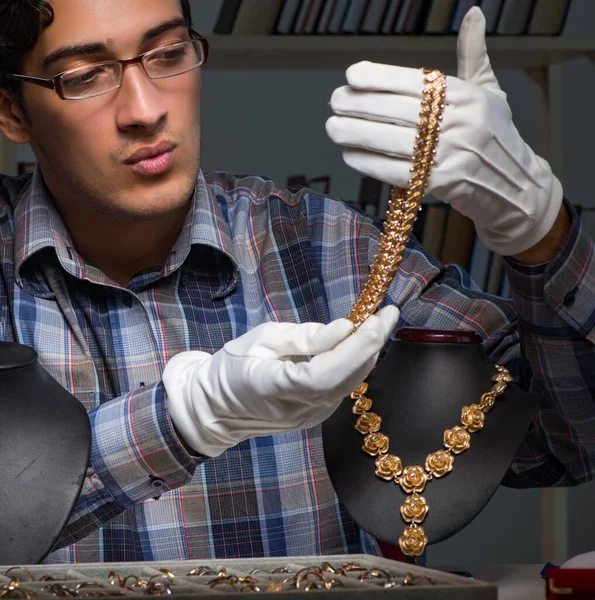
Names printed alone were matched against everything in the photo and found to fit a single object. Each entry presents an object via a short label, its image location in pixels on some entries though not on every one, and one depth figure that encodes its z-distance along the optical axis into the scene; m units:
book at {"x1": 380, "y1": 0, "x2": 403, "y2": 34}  2.34
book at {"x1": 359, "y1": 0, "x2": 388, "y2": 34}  2.35
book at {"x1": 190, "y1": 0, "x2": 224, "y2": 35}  2.68
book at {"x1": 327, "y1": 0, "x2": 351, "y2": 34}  2.33
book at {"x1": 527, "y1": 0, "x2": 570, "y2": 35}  2.37
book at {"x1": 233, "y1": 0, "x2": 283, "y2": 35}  2.35
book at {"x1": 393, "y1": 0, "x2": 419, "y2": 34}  2.35
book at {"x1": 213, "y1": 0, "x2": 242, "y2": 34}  2.34
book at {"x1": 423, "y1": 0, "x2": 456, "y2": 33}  2.35
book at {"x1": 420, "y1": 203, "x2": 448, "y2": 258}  2.49
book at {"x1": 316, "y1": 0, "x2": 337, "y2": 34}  2.33
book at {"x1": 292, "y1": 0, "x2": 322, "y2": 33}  2.33
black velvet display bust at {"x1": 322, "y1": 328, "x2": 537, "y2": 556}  1.27
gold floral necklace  1.26
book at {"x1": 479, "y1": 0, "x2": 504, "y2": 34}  2.39
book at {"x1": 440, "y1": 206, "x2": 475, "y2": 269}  2.49
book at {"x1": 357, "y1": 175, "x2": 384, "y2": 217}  2.54
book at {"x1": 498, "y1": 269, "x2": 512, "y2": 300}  2.55
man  1.19
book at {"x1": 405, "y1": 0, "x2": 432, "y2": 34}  2.35
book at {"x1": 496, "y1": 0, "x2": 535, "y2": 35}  2.38
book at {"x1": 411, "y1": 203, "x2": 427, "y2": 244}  2.49
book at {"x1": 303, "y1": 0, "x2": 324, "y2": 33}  2.33
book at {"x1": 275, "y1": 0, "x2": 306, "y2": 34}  2.34
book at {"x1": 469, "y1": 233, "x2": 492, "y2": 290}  2.54
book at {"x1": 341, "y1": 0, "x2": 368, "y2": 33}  2.34
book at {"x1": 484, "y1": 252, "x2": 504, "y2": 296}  2.55
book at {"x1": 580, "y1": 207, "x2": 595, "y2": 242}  2.51
